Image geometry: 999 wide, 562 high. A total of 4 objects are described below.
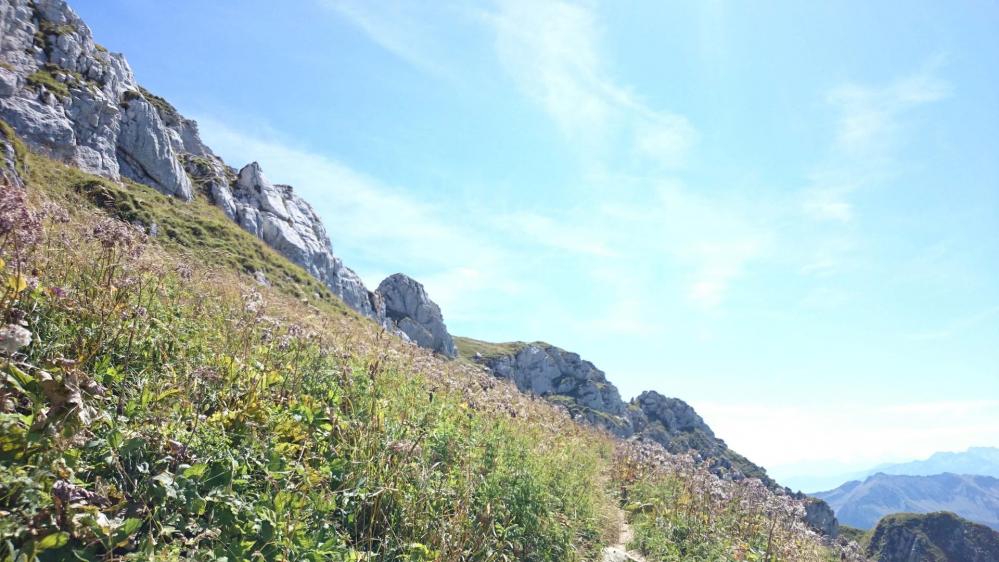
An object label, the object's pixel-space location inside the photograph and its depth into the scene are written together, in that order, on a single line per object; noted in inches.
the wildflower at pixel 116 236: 222.1
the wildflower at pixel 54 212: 251.3
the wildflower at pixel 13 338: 141.3
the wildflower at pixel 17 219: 184.1
